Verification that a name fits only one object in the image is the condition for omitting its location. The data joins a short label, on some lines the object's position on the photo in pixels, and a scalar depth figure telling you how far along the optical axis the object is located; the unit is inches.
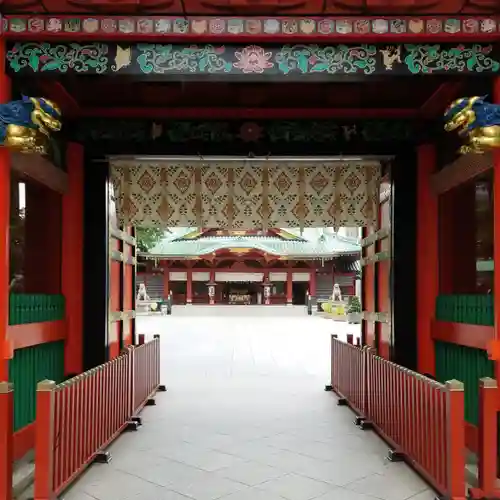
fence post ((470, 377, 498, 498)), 158.7
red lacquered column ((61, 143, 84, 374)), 250.7
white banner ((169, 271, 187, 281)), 1756.9
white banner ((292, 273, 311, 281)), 1743.4
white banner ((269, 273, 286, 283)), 1743.4
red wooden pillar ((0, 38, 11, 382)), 164.4
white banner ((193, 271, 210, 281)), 1750.7
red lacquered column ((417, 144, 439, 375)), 252.8
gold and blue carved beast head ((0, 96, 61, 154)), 163.0
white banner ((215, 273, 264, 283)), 1743.4
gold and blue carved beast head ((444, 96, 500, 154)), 164.2
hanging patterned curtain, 289.9
